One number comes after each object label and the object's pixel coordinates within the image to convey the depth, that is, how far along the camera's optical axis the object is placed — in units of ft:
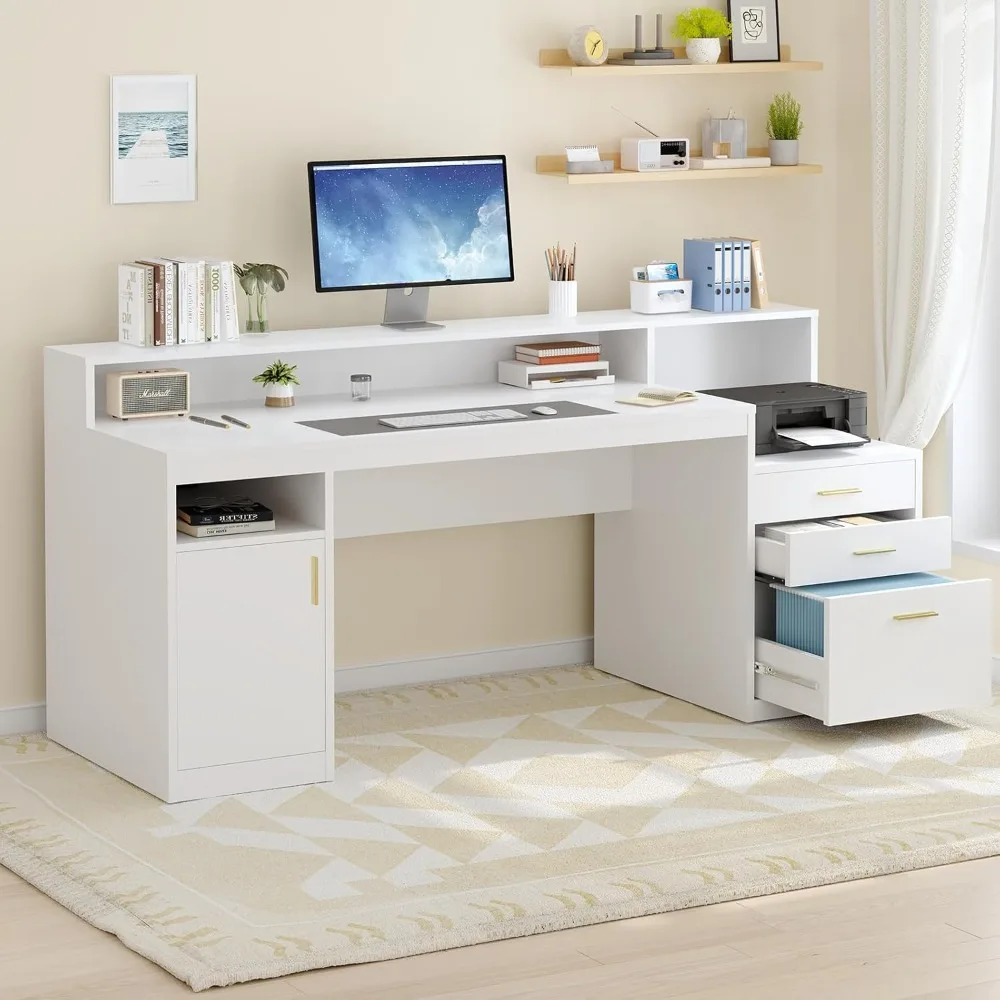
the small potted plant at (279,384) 21.35
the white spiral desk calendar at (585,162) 23.58
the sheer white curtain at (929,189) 23.52
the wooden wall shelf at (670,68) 23.46
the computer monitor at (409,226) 22.22
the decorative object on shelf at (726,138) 24.57
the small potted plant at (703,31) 24.13
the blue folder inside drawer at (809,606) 21.23
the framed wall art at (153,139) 21.49
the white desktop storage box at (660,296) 23.85
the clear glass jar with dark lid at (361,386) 22.03
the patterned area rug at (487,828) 16.40
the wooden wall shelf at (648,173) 23.52
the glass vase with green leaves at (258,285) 21.85
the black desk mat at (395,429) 20.06
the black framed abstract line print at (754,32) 24.65
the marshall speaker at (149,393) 20.39
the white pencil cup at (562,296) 23.52
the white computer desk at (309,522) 19.23
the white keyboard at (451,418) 20.41
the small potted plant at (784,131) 24.91
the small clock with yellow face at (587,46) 23.36
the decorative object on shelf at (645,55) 23.83
